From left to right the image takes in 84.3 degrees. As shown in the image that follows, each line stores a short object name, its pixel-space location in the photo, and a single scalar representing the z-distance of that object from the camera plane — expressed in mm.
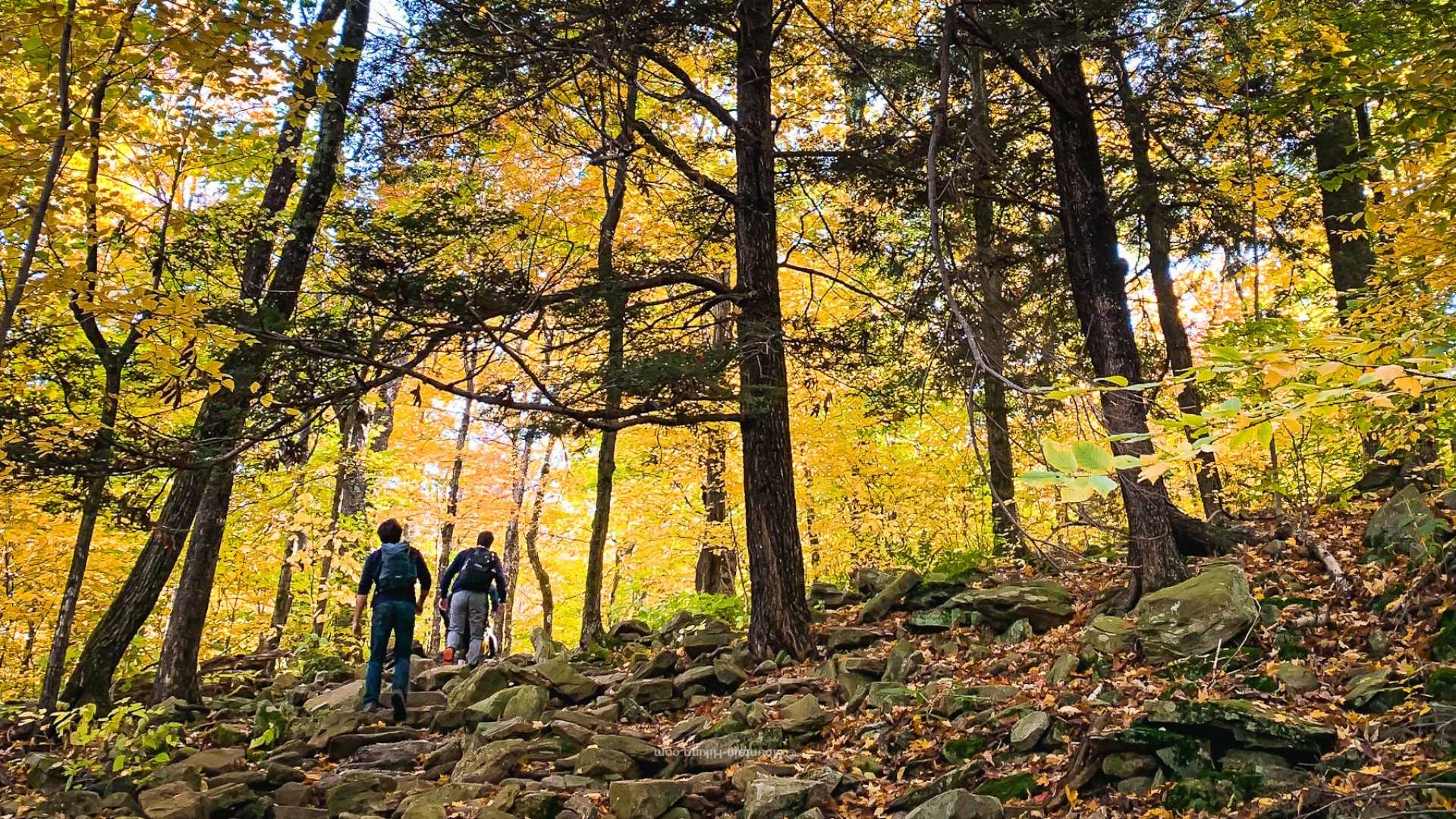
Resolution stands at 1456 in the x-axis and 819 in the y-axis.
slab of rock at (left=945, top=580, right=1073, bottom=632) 7180
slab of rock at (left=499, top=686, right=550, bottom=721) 7106
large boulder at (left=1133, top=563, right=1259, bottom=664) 5660
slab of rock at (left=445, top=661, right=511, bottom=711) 7504
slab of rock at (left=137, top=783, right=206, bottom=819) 5035
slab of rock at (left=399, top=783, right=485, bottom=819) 4965
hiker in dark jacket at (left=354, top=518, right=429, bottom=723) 7324
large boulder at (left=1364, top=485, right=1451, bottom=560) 5691
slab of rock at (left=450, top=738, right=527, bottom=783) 5672
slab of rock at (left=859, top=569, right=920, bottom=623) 8336
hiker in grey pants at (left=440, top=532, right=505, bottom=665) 9117
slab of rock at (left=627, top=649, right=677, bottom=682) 8047
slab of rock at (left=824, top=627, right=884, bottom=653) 7691
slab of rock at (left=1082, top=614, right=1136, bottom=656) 5969
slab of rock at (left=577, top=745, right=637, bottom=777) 5668
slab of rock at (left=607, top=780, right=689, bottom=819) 4906
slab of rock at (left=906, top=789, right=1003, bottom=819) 4062
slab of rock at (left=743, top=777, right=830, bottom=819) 4680
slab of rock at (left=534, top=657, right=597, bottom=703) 7672
